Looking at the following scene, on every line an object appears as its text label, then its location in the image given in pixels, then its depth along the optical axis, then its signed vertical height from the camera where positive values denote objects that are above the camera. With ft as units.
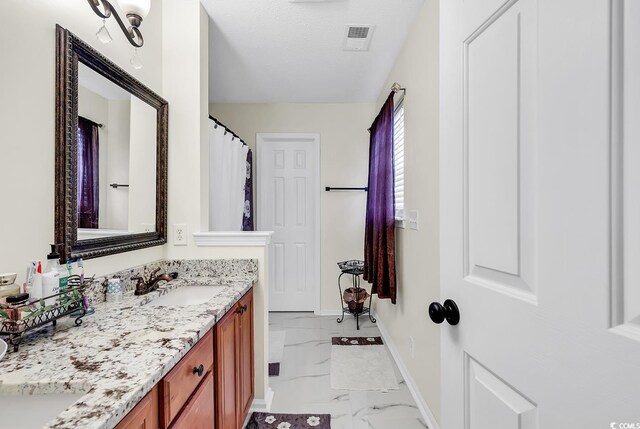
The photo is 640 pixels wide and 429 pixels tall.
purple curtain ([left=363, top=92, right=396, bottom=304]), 7.83 -0.06
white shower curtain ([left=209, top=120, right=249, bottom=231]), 7.78 +0.83
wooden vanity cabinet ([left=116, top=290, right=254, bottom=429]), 2.60 -1.97
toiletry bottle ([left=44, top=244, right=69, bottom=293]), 3.43 -0.69
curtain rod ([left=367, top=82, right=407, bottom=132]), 7.14 +2.93
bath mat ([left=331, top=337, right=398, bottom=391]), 7.18 -4.04
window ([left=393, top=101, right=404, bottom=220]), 8.06 +1.49
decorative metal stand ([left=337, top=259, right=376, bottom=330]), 10.61 -2.74
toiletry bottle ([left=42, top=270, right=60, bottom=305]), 3.26 -0.81
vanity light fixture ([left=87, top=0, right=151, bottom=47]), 3.83 +2.62
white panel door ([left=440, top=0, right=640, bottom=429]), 1.34 +0.00
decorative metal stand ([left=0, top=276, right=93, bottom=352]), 2.82 -1.05
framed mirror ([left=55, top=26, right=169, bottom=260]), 3.82 +0.82
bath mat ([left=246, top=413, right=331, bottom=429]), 5.80 -4.10
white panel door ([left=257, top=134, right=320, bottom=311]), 12.19 -0.27
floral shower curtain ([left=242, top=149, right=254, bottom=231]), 10.37 +0.40
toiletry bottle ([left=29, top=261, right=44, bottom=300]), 3.16 -0.81
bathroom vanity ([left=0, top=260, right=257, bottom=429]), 2.21 -1.31
